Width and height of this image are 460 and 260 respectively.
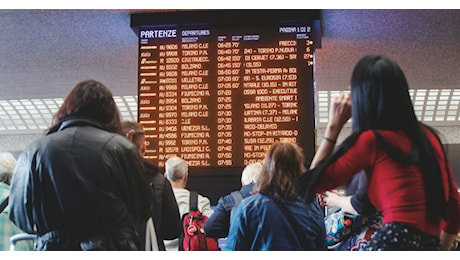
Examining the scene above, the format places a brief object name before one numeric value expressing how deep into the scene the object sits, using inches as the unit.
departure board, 209.8
